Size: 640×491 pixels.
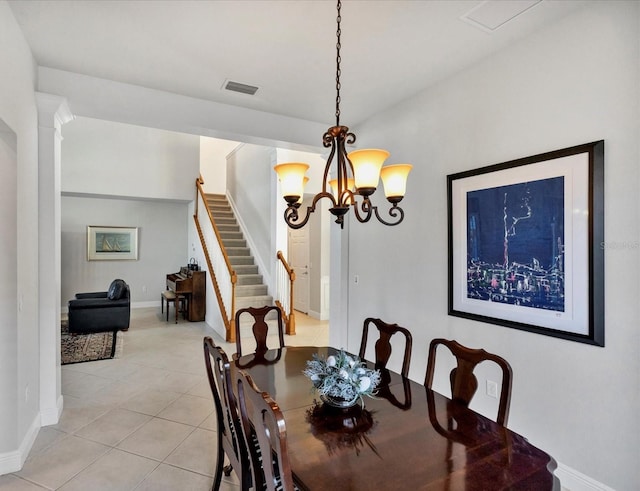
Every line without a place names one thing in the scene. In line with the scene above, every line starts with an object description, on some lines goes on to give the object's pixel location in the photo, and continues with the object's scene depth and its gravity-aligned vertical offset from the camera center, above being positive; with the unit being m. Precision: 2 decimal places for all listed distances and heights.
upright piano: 6.58 -0.83
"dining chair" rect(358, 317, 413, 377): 2.26 -0.62
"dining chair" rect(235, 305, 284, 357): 2.65 -0.60
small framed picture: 7.81 +0.06
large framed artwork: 1.98 +0.01
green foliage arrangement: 1.56 -0.59
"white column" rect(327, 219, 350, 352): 4.03 -0.48
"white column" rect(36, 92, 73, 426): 2.77 -0.02
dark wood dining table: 1.12 -0.73
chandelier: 1.88 +0.34
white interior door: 7.59 -0.41
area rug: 4.61 -1.40
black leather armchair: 5.08 -0.96
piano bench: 6.58 -0.98
